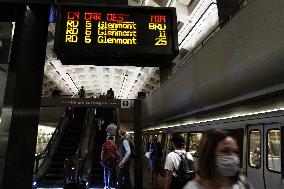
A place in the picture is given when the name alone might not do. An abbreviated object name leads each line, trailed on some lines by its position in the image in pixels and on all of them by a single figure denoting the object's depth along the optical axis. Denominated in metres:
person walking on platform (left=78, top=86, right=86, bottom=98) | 15.91
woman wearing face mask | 1.74
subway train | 6.24
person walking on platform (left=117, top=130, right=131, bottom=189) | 7.89
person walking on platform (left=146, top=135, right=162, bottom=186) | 10.93
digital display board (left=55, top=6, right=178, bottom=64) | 3.86
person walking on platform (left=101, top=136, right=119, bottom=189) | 7.89
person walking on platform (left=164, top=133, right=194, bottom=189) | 4.19
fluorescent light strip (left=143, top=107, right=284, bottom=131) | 6.54
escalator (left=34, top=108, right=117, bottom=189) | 8.27
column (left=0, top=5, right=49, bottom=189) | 2.71
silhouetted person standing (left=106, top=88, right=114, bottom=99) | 16.28
